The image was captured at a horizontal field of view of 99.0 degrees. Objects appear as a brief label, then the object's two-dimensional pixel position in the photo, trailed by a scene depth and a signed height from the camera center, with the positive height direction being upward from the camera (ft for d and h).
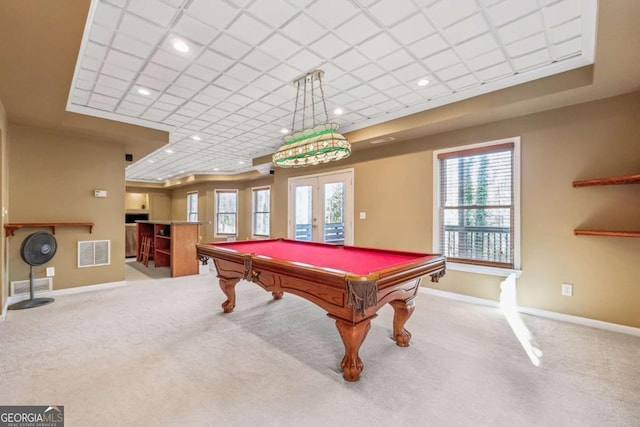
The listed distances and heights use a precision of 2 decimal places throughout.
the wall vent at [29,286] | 12.15 -3.33
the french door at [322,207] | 17.74 +0.44
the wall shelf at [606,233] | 8.54 -0.62
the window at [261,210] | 29.27 +0.40
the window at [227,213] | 31.73 +0.08
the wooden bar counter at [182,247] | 17.29 -2.17
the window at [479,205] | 11.47 +0.38
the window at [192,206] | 33.17 +0.95
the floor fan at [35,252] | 11.48 -1.67
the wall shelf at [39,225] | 11.39 -0.52
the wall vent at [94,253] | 13.96 -2.06
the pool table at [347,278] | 5.95 -1.62
